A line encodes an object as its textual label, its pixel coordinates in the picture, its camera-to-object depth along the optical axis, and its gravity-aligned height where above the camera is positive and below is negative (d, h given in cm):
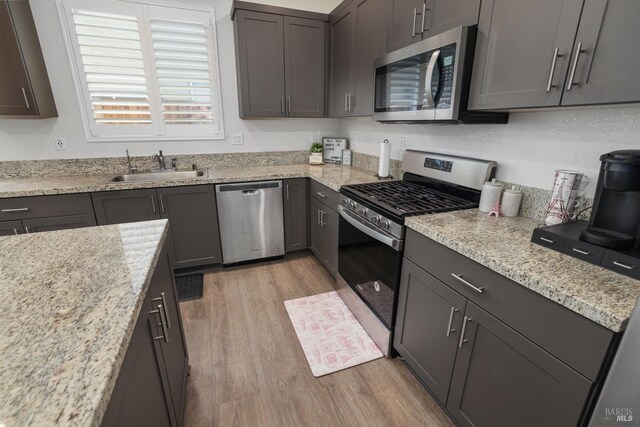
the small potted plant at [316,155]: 321 -30
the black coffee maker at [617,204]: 93 -26
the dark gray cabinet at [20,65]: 210 +42
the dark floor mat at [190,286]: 244 -134
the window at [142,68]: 250 +49
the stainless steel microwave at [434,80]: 141 +24
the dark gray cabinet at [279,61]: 263 +57
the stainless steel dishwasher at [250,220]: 265 -84
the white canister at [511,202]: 151 -37
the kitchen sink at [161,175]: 276 -46
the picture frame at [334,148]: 324 -23
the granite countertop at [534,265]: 80 -45
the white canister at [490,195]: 156 -35
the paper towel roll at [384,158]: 238 -25
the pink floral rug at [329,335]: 179 -135
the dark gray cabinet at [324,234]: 244 -93
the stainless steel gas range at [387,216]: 163 -51
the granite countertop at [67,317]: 51 -45
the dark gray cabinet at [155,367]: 71 -72
